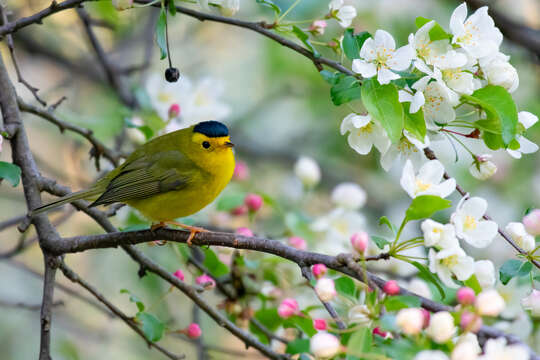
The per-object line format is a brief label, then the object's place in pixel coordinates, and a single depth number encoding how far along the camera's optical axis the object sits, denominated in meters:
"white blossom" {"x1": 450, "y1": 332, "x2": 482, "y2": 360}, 3.37
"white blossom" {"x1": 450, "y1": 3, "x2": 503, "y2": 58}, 4.95
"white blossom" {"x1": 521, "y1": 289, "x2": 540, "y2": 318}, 4.72
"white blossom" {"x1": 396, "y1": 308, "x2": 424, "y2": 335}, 3.53
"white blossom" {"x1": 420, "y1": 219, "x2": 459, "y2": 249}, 4.29
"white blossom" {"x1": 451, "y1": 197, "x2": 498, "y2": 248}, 4.58
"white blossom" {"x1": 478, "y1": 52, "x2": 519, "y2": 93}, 4.95
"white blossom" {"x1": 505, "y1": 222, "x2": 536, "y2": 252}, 4.91
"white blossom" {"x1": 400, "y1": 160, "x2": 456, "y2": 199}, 4.70
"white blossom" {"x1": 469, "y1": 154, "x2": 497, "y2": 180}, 5.34
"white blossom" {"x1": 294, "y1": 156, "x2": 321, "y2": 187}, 9.27
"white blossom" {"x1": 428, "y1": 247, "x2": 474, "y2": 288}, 4.36
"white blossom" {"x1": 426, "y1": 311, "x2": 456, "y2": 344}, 3.58
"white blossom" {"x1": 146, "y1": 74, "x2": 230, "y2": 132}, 8.99
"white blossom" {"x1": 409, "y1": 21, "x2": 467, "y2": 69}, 4.83
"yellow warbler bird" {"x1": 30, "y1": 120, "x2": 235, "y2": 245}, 7.20
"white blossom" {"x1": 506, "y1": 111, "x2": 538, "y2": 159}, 5.12
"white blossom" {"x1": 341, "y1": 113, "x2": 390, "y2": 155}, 5.28
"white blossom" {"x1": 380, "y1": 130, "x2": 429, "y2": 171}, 5.32
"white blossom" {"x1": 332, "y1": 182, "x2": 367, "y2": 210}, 9.02
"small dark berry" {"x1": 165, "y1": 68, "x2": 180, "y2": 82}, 5.55
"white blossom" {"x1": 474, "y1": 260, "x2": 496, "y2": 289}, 4.61
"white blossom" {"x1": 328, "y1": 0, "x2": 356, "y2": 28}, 5.80
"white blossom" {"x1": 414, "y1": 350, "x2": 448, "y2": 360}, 3.35
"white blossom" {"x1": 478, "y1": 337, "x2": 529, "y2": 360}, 3.38
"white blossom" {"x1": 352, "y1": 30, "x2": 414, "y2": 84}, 4.84
